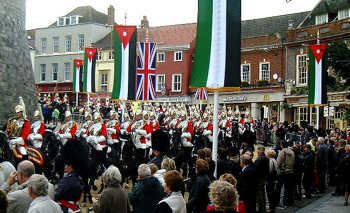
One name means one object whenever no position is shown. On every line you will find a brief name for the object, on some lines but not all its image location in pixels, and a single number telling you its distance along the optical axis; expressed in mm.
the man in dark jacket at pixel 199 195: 7316
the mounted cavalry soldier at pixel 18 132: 11930
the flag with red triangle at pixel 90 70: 21844
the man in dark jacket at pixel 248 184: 9203
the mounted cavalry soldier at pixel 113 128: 15391
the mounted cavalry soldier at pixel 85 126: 14539
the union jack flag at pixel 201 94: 28047
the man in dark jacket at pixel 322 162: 16281
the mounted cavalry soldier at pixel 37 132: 13477
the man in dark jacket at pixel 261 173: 9883
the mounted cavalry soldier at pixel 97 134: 14016
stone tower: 24289
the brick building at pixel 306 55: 34375
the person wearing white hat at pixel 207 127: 19891
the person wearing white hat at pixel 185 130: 16672
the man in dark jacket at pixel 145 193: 6395
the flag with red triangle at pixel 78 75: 26094
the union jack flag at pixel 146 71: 16969
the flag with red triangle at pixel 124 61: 15703
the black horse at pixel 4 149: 8856
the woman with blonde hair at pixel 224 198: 5137
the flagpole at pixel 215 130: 9664
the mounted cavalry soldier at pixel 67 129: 14573
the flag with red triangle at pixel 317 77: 21225
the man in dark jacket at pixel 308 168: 15477
